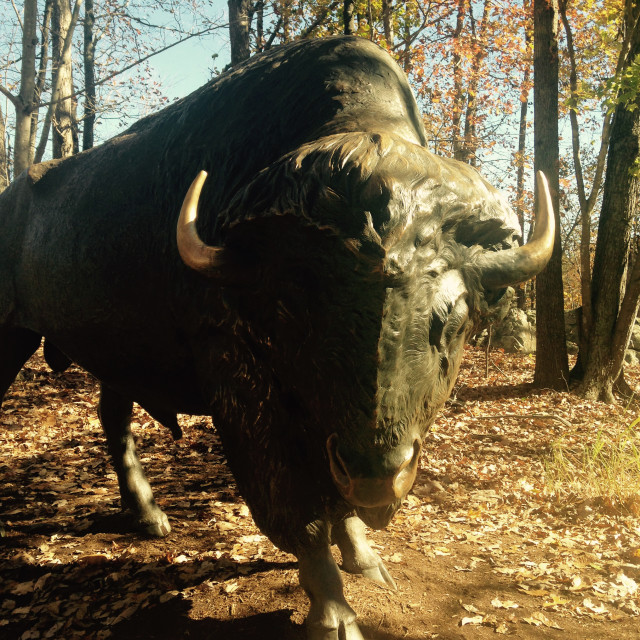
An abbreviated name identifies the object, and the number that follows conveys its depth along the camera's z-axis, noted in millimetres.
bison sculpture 2006
